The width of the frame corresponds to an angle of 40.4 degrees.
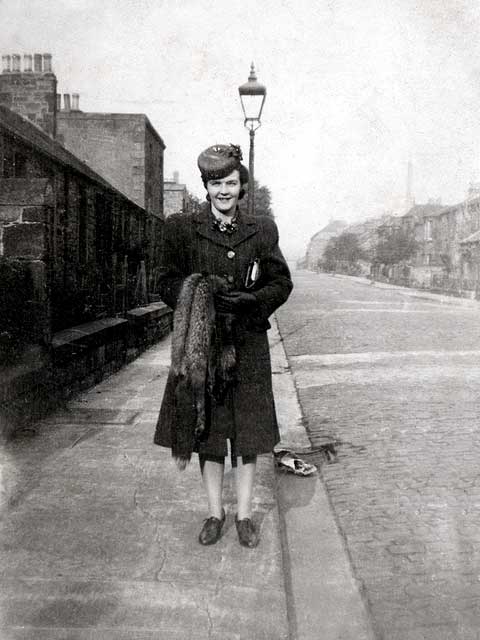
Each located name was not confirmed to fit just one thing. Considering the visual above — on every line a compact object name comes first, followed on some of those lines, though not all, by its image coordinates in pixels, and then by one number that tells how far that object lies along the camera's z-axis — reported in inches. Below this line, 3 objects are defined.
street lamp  431.2
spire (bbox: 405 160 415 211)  3918.8
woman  129.5
